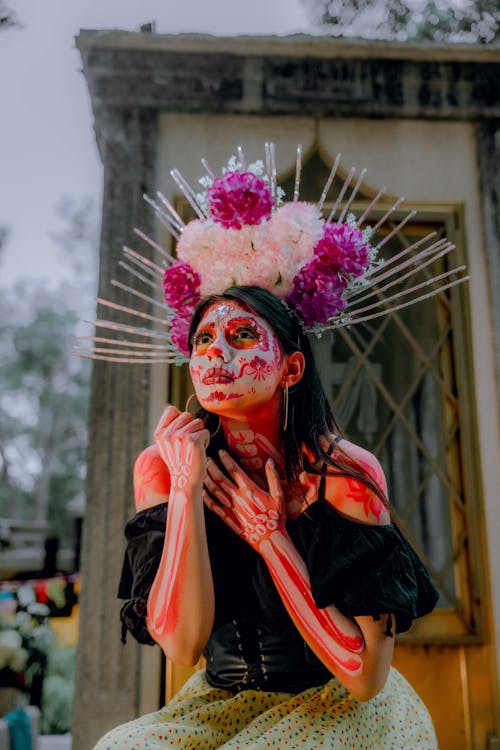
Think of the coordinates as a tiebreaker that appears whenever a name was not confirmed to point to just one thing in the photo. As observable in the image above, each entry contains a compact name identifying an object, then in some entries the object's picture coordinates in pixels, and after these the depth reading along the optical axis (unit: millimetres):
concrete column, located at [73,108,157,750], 2965
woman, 1511
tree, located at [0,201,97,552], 20672
